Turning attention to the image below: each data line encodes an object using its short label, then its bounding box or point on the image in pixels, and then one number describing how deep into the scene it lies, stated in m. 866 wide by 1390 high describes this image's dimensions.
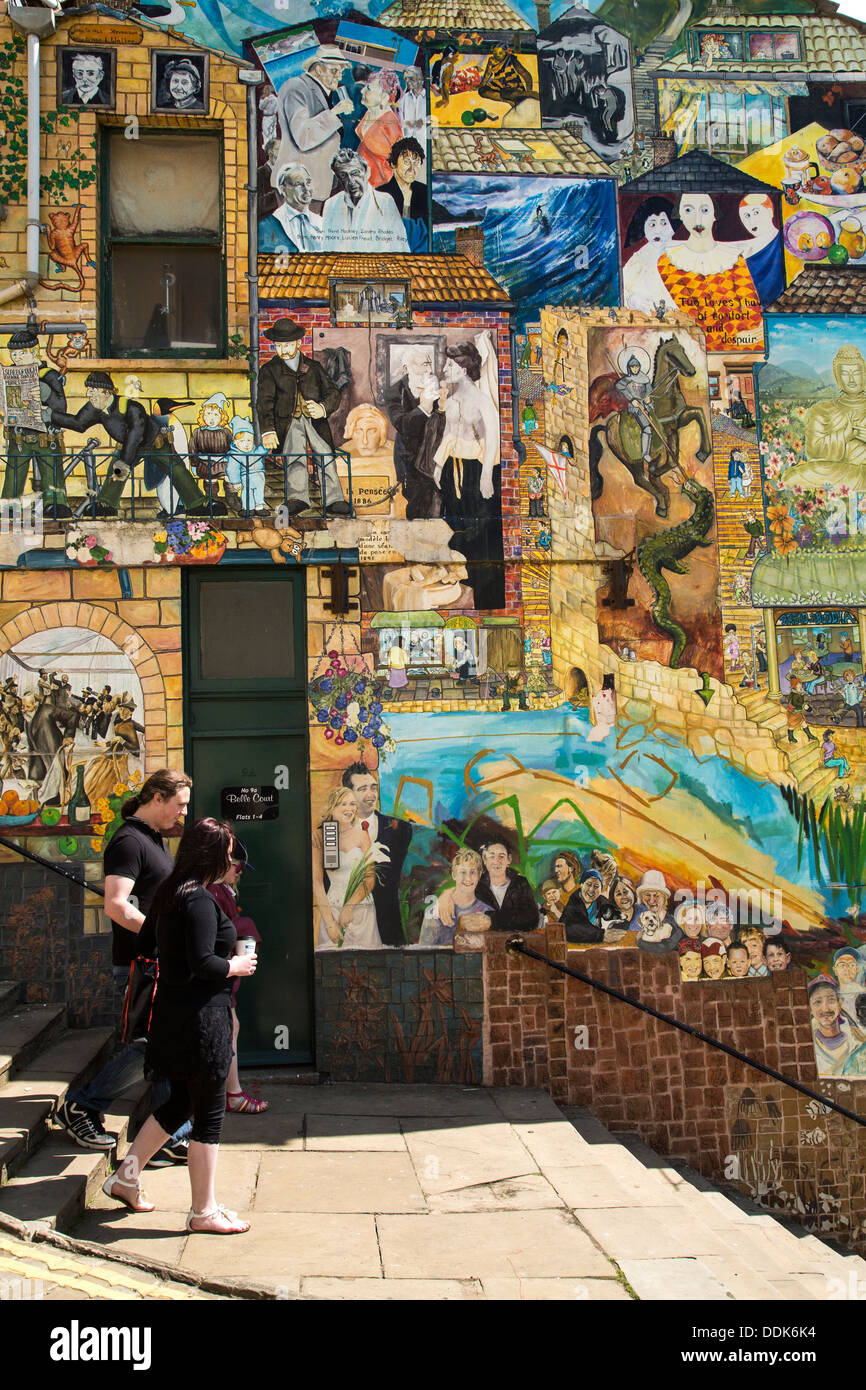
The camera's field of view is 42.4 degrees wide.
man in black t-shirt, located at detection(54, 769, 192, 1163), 5.36
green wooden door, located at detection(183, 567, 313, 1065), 7.86
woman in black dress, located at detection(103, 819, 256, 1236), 4.66
